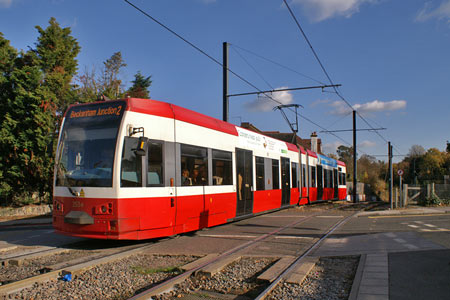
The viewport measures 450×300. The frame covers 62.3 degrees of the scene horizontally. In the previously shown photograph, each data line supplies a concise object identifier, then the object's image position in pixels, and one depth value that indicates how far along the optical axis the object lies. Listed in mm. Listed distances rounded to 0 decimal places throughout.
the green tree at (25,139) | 19688
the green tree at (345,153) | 96194
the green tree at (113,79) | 29097
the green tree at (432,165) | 63844
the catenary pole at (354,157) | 34281
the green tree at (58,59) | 23844
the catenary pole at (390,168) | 20153
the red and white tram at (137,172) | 8070
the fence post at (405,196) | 21303
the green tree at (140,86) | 37219
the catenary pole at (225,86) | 18375
